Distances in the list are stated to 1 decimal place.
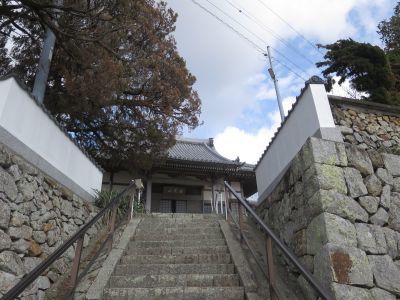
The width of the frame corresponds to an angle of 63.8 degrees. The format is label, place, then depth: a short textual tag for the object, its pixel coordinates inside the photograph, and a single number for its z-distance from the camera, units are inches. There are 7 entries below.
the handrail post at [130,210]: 256.4
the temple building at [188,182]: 510.0
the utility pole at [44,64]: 253.6
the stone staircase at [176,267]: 140.9
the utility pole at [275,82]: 482.2
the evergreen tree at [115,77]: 212.8
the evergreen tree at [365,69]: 256.9
